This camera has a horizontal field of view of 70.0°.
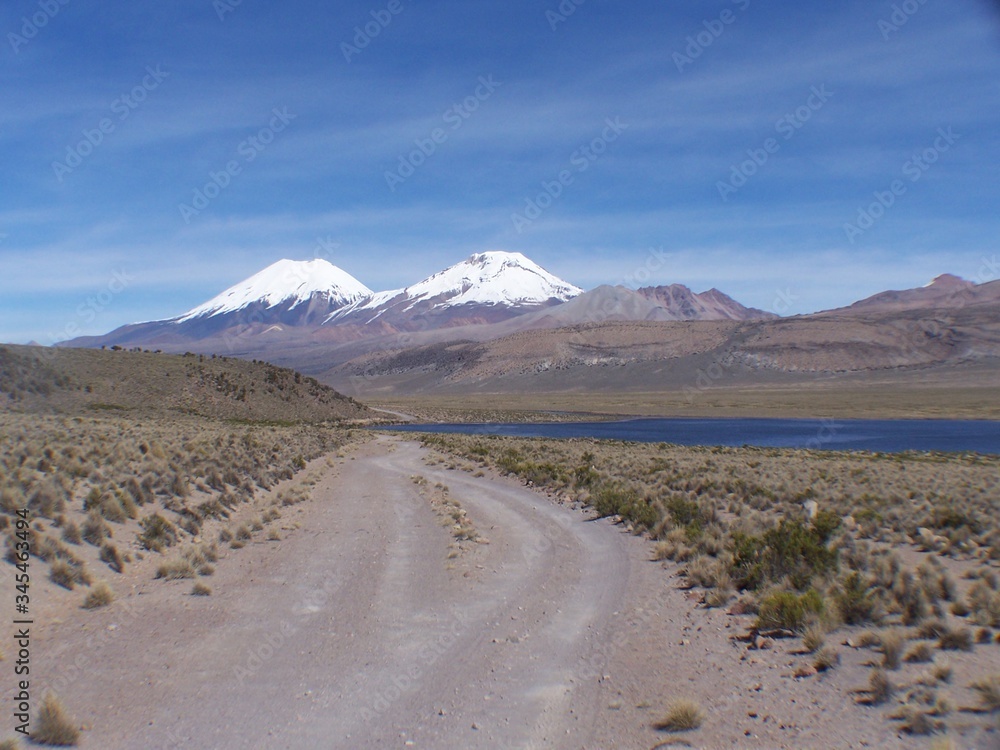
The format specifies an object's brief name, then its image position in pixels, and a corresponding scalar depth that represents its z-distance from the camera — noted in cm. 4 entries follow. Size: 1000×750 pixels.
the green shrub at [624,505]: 1446
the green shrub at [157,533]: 1125
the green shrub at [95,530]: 1042
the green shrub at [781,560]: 955
